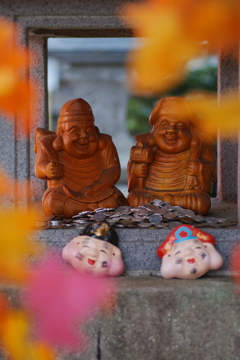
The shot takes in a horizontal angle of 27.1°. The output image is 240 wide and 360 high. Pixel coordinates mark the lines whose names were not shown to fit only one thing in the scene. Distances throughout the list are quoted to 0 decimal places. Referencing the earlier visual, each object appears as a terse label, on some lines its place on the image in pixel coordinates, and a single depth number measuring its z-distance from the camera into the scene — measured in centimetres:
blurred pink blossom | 209
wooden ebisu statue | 307
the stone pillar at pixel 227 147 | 402
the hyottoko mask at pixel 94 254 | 225
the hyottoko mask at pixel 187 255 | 221
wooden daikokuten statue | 319
